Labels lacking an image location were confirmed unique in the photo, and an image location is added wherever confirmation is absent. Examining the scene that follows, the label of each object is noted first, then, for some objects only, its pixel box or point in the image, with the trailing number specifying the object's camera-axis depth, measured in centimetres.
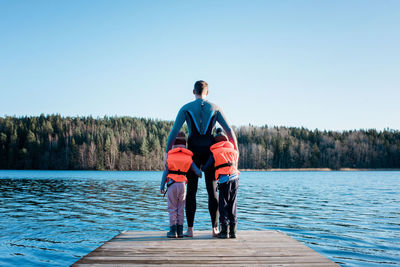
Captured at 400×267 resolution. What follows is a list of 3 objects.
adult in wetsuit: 610
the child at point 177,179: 591
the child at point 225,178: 589
